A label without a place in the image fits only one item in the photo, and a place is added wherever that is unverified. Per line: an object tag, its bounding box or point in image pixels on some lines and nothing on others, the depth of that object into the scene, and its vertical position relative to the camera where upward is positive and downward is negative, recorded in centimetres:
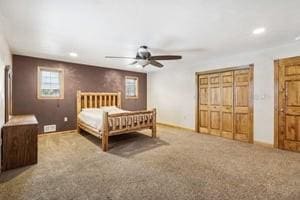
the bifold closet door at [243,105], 355 -14
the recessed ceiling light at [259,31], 235 +125
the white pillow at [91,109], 433 -30
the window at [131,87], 575 +59
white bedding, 338 -43
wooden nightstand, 231 -78
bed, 317 -47
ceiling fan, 299 +95
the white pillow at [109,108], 456 -27
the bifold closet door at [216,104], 391 -12
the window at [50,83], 407 +54
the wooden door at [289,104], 293 -9
